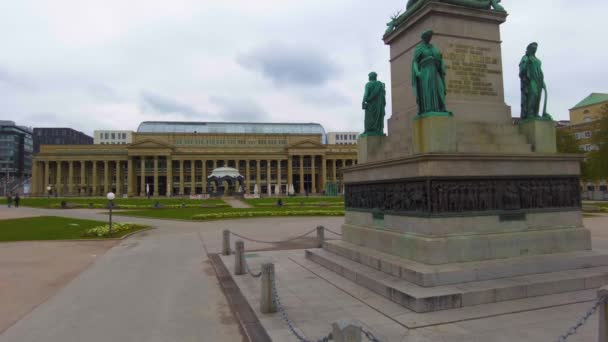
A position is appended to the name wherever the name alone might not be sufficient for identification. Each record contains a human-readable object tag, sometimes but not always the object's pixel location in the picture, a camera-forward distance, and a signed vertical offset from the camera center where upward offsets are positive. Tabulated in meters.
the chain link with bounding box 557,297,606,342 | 4.63 -1.46
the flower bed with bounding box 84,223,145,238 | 23.80 -2.18
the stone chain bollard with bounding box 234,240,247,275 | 12.27 -2.18
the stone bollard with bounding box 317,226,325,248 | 16.89 -1.92
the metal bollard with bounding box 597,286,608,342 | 4.56 -1.68
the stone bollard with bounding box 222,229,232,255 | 16.70 -2.25
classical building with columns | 121.24 +12.52
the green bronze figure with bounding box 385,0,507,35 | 10.85 +5.67
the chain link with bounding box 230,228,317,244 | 20.39 -2.61
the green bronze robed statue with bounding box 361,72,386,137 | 12.94 +3.12
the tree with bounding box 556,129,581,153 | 54.08 +6.69
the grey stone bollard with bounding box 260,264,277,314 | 8.03 -2.16
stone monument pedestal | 8.45 -0.07
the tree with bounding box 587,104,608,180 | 48.53 +4.51
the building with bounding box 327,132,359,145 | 169.62 +26.25
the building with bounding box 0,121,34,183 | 151.88 +21.53
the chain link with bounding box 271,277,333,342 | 7.83 -2.31
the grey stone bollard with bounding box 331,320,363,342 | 4.40 -1.69
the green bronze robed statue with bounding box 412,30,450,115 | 9.53 +2.96
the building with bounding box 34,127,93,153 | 167.00 +29.47
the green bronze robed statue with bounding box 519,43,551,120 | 10.84 +3.14
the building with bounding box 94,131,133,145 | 155.88 +26.55
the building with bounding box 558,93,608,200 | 75.56 +13.55
